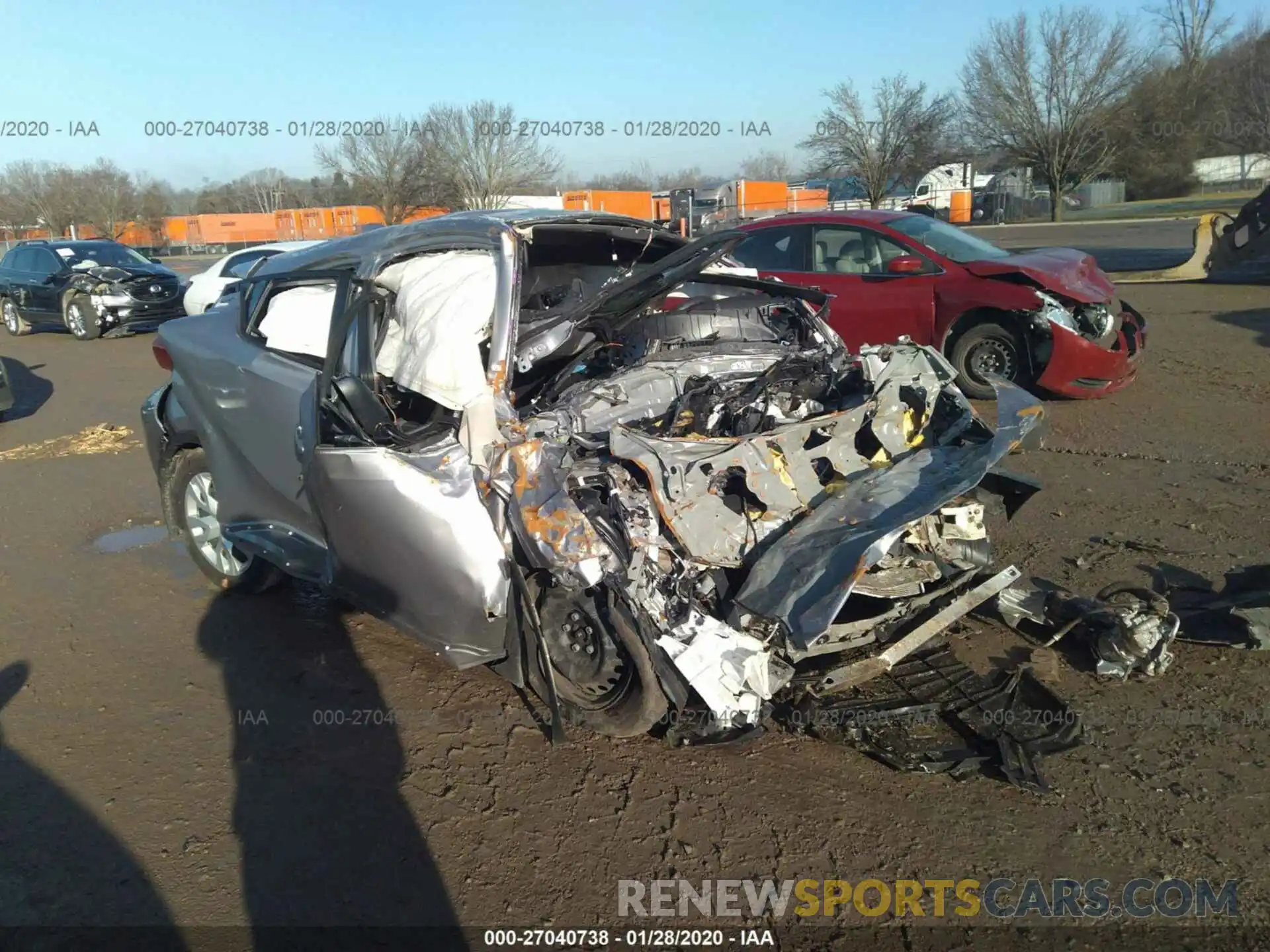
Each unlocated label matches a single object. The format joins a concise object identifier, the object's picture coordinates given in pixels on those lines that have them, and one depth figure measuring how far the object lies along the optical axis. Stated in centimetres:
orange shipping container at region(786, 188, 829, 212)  3771
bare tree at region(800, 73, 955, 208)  3853
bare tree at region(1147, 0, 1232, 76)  4669
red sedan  735
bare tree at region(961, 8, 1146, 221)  4006
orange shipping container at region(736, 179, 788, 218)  3281
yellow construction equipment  1342
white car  1329
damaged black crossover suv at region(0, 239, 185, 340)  1565
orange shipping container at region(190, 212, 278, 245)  4497
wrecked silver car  323
